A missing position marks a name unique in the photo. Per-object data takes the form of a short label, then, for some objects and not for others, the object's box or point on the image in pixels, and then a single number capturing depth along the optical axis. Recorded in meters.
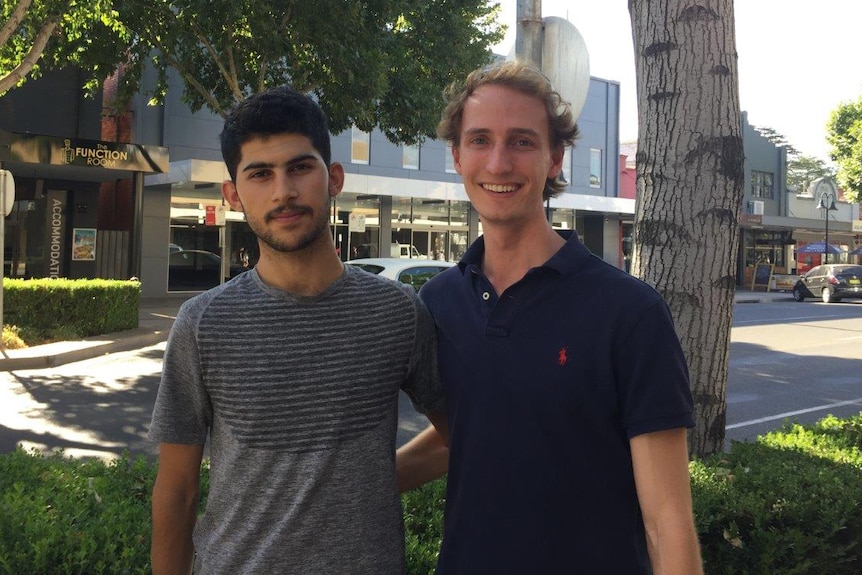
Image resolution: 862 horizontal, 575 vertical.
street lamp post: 35.48
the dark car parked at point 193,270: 24.77
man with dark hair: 1.73
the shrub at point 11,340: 11.95
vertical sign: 21.25
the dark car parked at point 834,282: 30.98
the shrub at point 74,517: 2.51
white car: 11.04
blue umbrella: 39.09
